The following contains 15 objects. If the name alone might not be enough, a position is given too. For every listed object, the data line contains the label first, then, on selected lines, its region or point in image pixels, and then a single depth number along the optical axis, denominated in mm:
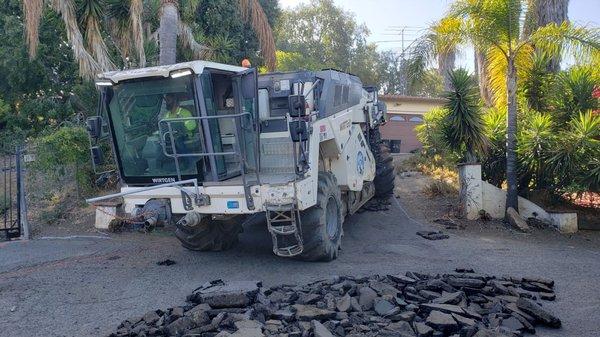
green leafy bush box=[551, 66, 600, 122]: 12297
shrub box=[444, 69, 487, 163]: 12531
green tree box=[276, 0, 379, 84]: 42500
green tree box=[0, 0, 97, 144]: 19203
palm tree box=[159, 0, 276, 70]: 12742
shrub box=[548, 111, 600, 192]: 11297
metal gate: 11367
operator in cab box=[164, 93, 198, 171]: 7715
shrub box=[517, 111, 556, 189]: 11945
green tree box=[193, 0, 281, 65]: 20141
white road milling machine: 7645
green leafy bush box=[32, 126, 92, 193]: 12898
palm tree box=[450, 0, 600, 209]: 11297
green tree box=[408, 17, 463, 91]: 12195
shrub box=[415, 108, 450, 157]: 17172
